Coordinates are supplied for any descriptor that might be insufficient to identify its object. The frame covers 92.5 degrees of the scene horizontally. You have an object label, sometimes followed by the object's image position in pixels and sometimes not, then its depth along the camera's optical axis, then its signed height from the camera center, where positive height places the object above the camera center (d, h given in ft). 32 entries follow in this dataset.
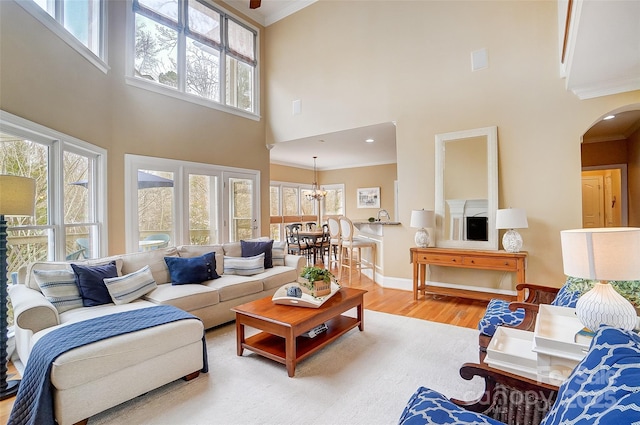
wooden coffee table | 7.80 -3.04
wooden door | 22.45 +0.65
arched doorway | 17.43 +2.62
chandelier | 29.73 +2.76
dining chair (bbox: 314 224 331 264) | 23.66 -2.24
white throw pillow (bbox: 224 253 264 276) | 13.38 -2.24
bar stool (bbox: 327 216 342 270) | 19.84 -1.09
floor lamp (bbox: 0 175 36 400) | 6.88 +0.15
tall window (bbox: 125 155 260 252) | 14.84 +0.71
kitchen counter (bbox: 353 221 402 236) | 16.78 -0.87
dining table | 22.81 -1.65
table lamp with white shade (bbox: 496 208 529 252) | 12.37 -0.54
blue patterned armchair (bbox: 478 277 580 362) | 6.96 -2.51
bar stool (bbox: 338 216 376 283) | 18.75 -1.90
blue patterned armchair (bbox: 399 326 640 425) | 2.47 -1.86
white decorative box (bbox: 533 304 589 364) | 4.58 -2.10
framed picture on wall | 30.30 +1.60
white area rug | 6.34 -4.14
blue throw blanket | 5.60 -2.58
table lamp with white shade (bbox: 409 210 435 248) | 14.47 -0.47
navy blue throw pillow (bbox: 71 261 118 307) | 9.01 -2.02
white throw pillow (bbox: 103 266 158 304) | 9.41 -2.21
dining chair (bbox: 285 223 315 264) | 23.59 -2.29
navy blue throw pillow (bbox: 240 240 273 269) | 14.48 -1.65
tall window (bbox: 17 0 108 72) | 9.48 +7.08
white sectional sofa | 5.86 -2.91
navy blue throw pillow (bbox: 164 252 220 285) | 11.60 -2.07
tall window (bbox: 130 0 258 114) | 15.49 +9.50
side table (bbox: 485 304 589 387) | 4.54 -2.31
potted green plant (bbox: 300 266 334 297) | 9.50 -2.14
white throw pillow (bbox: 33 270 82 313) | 8.34 -1.96
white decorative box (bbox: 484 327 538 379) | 4.75 -2.39
